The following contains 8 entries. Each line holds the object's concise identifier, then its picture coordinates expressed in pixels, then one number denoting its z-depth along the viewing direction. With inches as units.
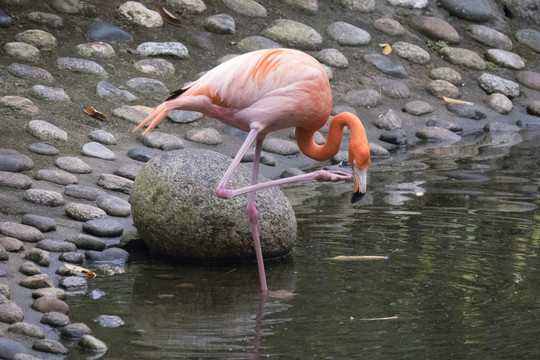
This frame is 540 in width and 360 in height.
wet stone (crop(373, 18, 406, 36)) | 908.6
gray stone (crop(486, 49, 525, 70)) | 916.0
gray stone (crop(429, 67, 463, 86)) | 868.0
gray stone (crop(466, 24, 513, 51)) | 941.2
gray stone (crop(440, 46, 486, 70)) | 901.2
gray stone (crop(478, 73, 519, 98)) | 872.9
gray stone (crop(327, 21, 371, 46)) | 870.4
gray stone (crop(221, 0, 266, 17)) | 863.7
